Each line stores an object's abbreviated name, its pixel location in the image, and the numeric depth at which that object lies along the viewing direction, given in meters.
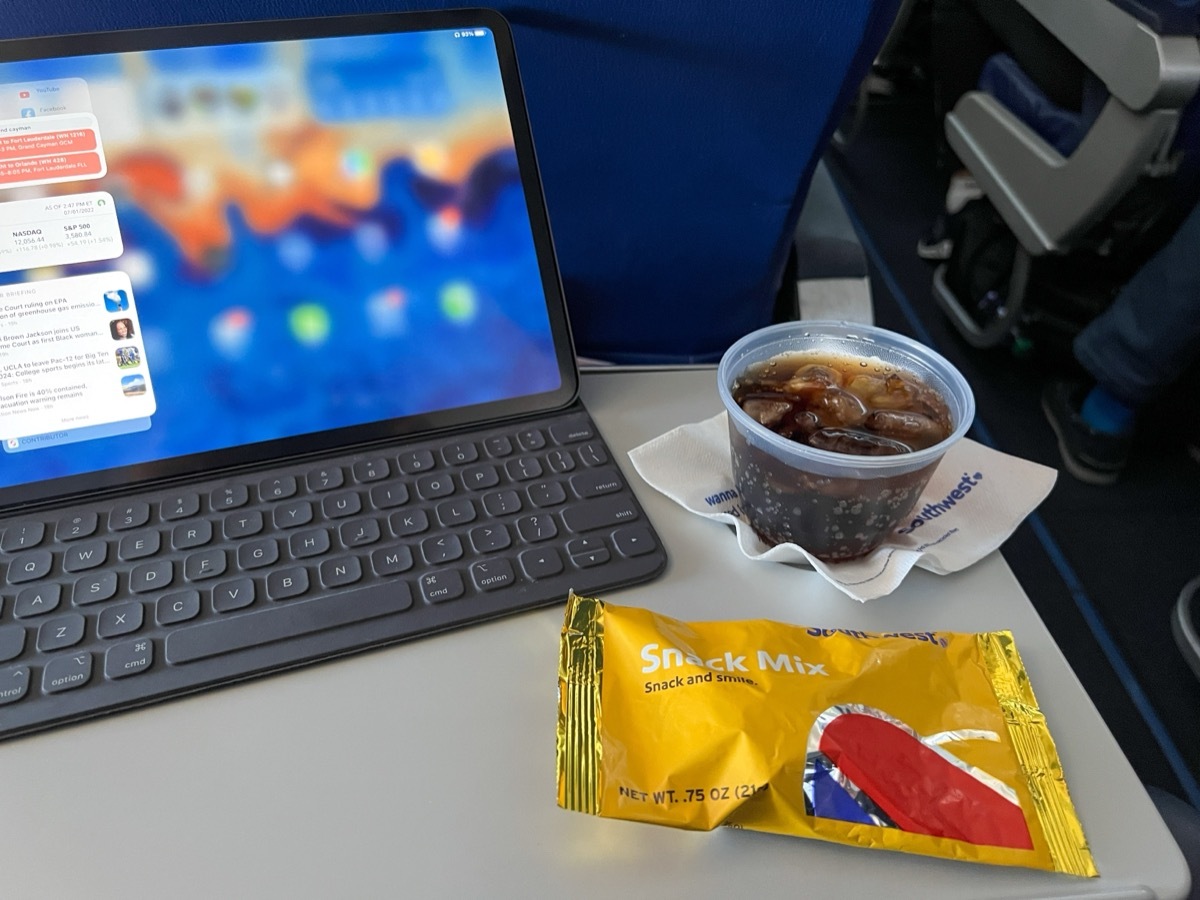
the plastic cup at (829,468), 0.46
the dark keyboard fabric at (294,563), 0.42
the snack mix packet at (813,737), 0.36
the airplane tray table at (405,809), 0.36
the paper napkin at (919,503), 0.48
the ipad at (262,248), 0.48
